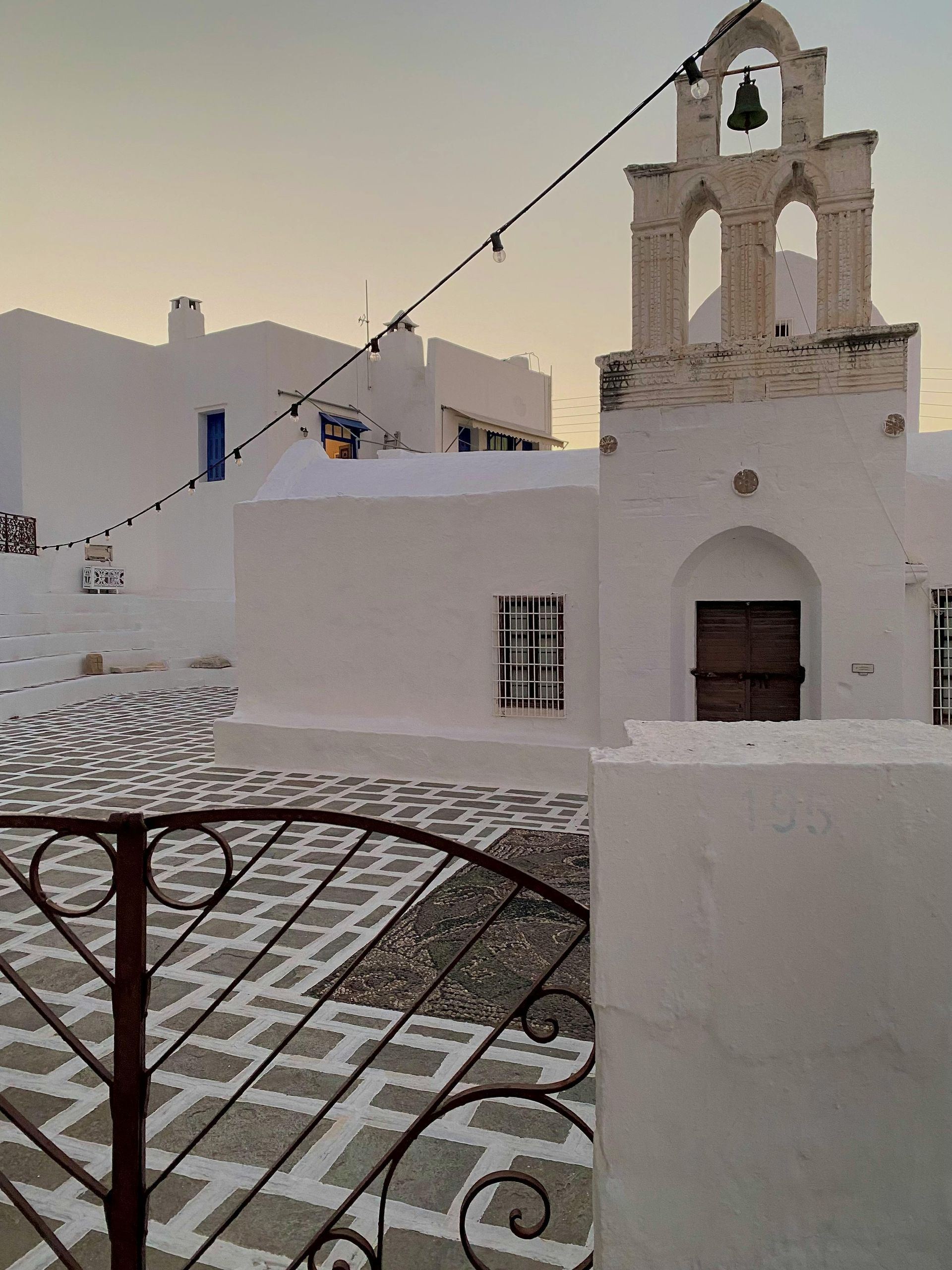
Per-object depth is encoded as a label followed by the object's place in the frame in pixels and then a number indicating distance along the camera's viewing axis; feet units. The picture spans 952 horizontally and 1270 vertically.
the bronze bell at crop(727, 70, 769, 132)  23.84
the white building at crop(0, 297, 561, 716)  58.70
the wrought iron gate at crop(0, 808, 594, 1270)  6.46
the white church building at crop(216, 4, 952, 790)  24.48
